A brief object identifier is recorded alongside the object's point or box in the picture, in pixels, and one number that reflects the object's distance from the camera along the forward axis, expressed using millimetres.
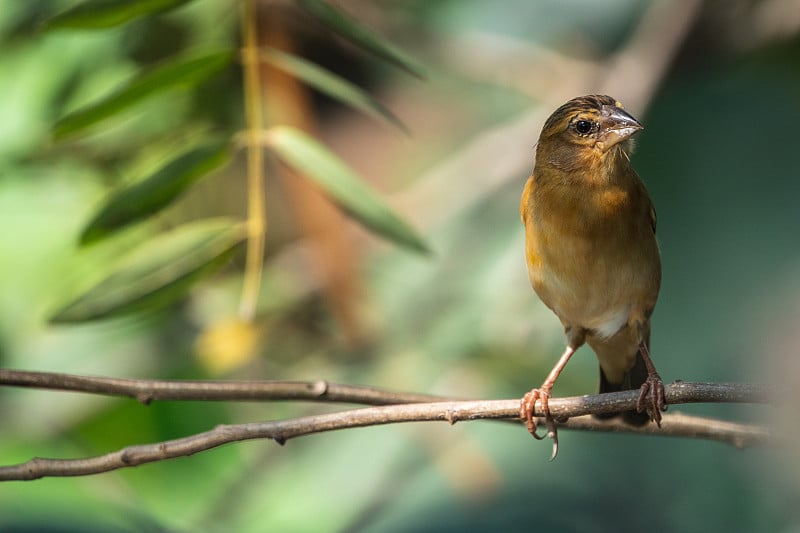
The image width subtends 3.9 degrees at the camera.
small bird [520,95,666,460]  3778
